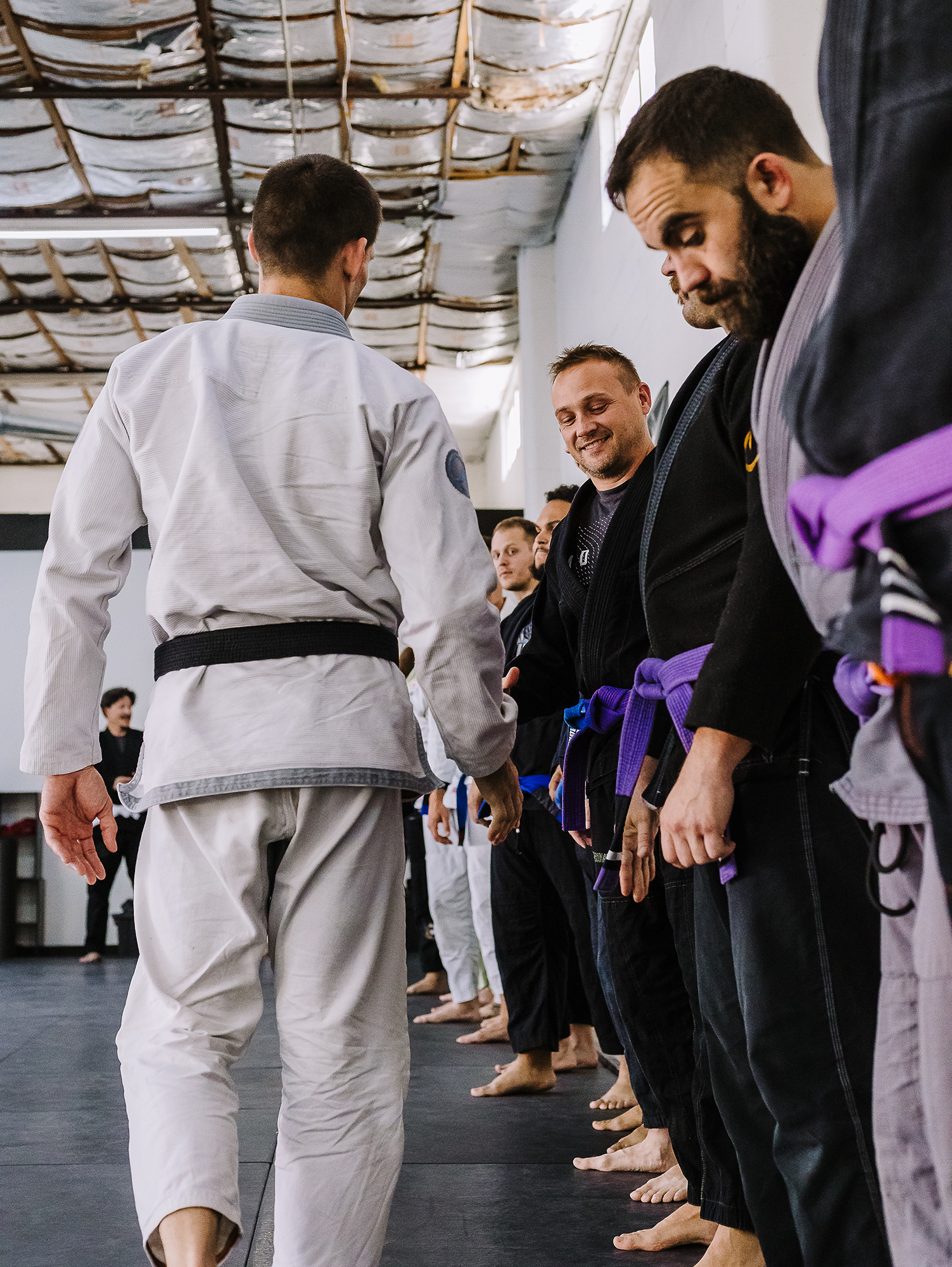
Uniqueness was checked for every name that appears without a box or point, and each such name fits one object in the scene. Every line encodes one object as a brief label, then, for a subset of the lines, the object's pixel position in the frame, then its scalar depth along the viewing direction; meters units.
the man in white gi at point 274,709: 1.35
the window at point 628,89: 5.41
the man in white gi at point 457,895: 4.30
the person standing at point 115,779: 7.86
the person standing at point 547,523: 3.45
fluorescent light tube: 6.86
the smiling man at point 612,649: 2.01
